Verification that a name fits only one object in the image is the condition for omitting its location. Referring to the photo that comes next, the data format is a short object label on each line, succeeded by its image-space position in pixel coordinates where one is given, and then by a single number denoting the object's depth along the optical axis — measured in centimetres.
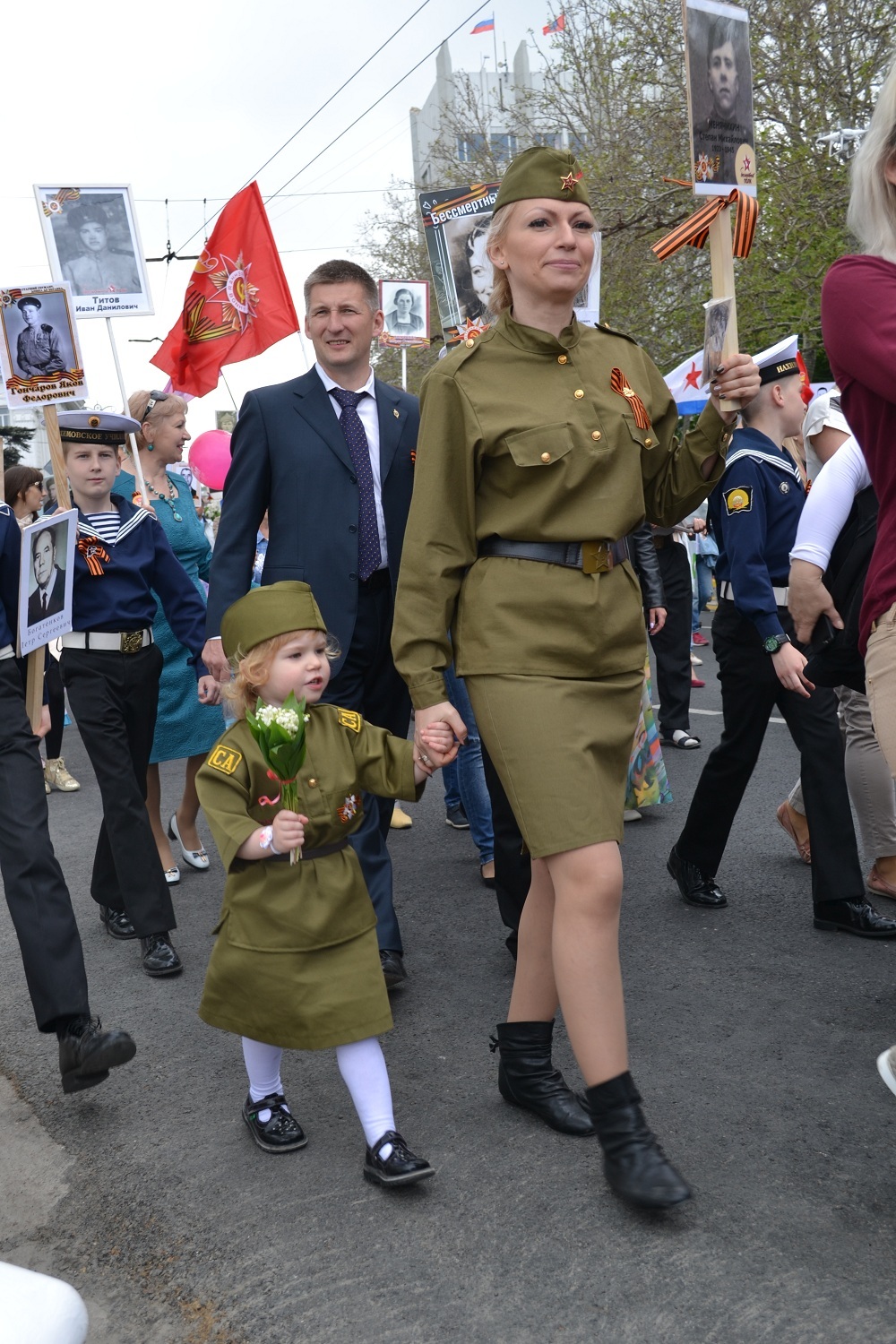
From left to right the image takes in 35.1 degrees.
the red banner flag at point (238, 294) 775
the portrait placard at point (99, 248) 717
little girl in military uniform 334
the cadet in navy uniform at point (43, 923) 383
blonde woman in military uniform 313
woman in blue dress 679
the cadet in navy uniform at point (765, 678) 501
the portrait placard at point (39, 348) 512
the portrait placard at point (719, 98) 336
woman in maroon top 269
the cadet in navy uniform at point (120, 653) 524
